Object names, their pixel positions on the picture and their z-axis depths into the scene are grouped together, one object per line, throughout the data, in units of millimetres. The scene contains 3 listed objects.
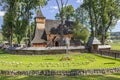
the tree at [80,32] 58375
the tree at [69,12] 69731
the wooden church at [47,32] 56219
